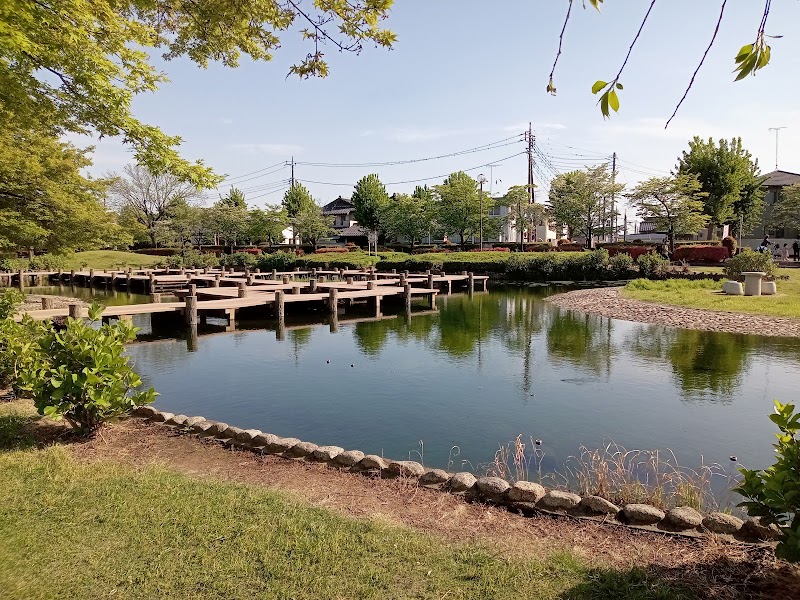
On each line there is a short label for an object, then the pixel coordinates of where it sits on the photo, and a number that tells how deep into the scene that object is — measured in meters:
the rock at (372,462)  6.05
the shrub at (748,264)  24.98
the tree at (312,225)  58.91
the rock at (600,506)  5.00
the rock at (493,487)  5.36
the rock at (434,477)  5.66
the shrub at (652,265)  32.28
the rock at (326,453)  6.32
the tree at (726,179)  46.09
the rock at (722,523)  4.51
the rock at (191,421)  7.47
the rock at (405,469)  5.88
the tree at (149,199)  58.97
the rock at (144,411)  7.98
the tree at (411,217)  59.31
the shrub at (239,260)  45.59
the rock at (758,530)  4.36
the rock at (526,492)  5.23
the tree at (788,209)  43.16
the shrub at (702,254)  36.22
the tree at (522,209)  52.67
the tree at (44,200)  16.06
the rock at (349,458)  6.19
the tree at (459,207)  56.12
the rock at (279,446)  6.61
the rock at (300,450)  6.50
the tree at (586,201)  46.97
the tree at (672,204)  39.19
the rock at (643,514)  4.79
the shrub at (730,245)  36.50
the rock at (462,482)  5.52
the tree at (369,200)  66.38
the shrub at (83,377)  6.33
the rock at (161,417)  7.79
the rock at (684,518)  4.65
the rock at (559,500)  5.09
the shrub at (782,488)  3.38
